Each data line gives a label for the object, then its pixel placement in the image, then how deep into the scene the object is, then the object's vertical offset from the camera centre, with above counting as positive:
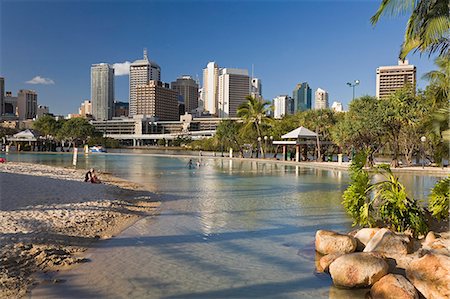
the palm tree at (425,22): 8.91 +3.07
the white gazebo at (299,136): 43.47 +1.65
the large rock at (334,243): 8.10 -1.89
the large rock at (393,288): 5.87 -2.05
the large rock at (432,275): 5.88 -1.87
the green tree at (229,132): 57.47 +2.63
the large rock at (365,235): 8.52 -1.80
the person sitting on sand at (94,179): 20.55 -1.61
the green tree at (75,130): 82.31 +3.76
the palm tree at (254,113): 53.25 +5.15
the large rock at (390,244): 7.52 -1.76
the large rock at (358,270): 6.51 -1.96
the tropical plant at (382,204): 8.86 -1.21
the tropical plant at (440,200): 9.26 -1.11
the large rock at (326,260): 7.54 -2.09
